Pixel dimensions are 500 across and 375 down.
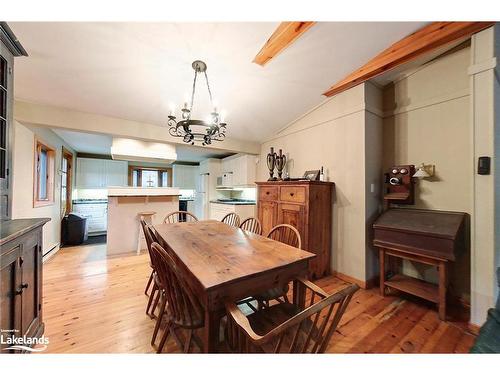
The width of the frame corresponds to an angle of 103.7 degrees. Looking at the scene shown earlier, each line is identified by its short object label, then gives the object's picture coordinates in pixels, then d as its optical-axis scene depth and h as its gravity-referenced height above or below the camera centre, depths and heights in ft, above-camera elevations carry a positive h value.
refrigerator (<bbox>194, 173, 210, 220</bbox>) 19.20 -0.90
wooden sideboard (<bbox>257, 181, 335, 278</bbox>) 8.24 -1.07
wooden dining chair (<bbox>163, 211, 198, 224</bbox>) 12.48 -2.01
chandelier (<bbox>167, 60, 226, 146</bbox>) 5.77 +2.00
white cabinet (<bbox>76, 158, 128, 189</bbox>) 17.42 +1.34
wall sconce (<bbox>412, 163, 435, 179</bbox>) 7.01 +0.68
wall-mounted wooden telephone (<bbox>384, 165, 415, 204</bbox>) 7.48 +0.19
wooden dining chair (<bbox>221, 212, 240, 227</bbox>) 9.79 -1.70
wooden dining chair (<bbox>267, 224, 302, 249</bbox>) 7.37 -1.85
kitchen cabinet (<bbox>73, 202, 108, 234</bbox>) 16.72 -2.27
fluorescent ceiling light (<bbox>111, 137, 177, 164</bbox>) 11.02 +2.20
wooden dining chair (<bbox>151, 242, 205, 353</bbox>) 3.75 -2.20
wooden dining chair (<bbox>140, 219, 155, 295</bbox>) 5.48 -1.31
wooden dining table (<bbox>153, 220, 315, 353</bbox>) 3.28 -1.51
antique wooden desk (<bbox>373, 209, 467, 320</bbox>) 5.85 -1.66
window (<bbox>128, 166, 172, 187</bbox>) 20.25 +1.22
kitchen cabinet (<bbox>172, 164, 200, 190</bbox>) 21.91 +1.40
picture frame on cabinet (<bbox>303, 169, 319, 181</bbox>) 9.51 +0.69
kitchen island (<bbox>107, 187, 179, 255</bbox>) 11.34 -1.42
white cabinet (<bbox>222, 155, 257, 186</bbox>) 14.73 +1.45
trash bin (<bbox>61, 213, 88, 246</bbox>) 13.28 -2.91
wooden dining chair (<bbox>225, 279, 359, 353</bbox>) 2.41 -2.26
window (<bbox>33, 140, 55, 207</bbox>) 9.91 +0.66
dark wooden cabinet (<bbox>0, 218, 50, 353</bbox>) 3.39 -1.80
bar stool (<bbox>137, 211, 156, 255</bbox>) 11.44 -2.50
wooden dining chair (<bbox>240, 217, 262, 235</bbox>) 7.54 -1.61
